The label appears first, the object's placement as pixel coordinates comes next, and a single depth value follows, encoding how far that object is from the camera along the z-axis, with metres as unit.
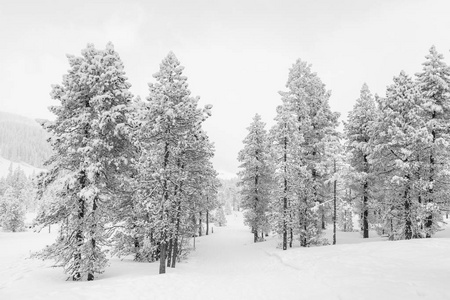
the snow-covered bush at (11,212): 59.37
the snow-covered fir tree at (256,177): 34.34
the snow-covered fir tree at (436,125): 21.39
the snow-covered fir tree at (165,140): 17.03
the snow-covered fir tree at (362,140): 27.61
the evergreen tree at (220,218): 87.15
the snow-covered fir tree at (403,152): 21.25
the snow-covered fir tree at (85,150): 15.08
